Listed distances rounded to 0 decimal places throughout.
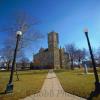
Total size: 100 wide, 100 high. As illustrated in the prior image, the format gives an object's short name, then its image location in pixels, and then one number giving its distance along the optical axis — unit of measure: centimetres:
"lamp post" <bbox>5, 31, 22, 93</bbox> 549
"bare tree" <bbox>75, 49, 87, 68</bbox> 3367
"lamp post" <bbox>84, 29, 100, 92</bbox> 528
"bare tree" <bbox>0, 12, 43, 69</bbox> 1066
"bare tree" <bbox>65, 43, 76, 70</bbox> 3182
